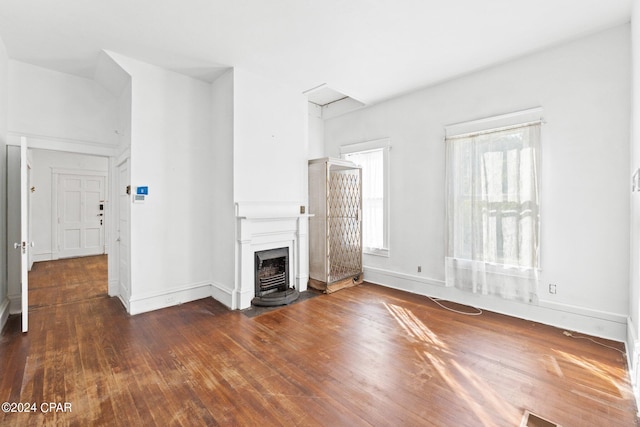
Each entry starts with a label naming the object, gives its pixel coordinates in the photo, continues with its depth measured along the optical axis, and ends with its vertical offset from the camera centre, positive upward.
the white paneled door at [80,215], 7.14 +0.00
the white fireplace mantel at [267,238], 3.75 -0.34
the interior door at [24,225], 2.89 -0.10
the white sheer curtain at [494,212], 3.31 +0.01
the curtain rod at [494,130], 3.25 +1.01
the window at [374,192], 4.84 +0.36
